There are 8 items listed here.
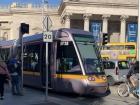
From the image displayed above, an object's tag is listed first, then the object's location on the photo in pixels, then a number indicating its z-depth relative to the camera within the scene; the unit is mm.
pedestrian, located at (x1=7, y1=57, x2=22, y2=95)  18728
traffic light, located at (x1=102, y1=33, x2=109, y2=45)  28517
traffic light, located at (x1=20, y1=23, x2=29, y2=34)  19006
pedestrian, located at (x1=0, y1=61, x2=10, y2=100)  15133
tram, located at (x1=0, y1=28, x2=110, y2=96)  18672
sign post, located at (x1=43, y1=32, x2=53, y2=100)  17109
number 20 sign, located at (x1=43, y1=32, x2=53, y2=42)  17109
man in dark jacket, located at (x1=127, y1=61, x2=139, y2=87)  19402
